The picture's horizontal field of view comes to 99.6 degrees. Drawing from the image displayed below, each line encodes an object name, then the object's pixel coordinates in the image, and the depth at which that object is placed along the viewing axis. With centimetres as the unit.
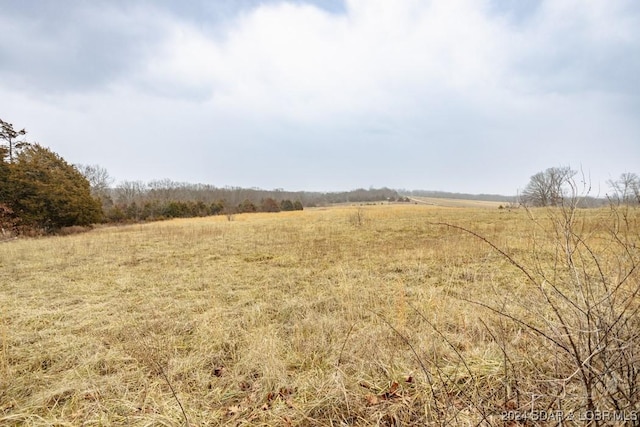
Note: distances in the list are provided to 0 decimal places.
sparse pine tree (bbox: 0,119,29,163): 1800
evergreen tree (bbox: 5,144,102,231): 1619
